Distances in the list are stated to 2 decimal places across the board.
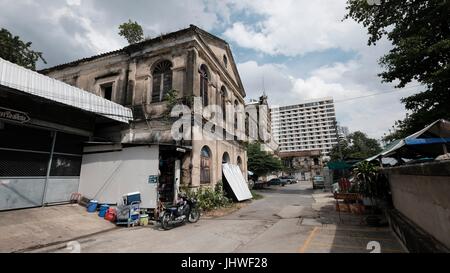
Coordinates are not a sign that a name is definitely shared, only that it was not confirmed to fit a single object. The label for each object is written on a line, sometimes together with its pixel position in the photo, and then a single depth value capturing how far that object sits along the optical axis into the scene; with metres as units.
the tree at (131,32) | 16.05
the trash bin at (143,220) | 8.85
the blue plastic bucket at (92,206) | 9.77
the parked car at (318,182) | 27.22
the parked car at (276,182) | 34.69
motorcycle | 8.05
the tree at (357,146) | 39.84
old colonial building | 11.54
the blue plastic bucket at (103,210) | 9.40
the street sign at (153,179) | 9.67
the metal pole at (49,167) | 9.37
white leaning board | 15.20
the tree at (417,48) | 9.31
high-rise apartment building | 112.25
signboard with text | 8.13
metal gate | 8.31
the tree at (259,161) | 26.38
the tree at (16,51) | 15.55
